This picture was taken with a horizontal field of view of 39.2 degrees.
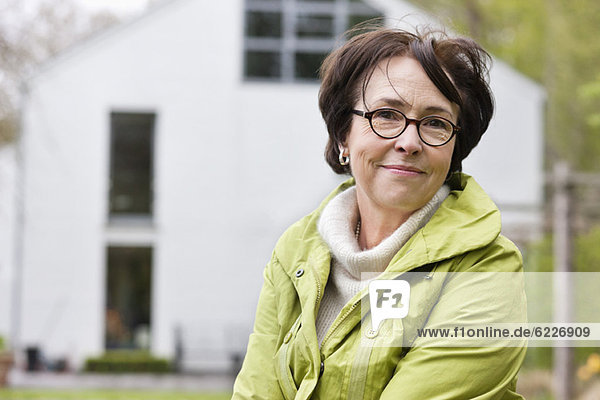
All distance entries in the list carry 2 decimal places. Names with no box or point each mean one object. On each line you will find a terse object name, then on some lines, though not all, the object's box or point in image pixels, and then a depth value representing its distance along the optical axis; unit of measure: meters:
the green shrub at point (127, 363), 15.00
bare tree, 7.37
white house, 15.60
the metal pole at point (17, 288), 15.45
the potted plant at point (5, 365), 12.07
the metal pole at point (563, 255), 6.91
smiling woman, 1.58
